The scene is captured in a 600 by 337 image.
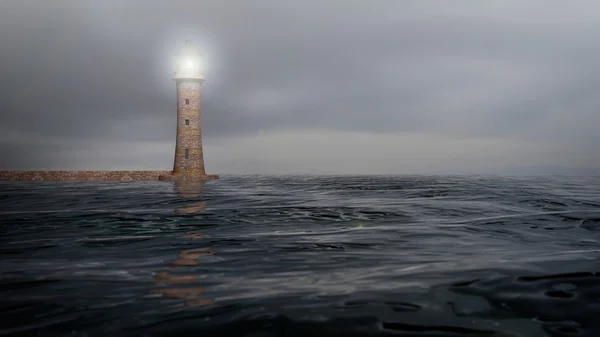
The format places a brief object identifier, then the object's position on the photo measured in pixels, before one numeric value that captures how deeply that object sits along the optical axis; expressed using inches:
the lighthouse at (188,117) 1771.7
